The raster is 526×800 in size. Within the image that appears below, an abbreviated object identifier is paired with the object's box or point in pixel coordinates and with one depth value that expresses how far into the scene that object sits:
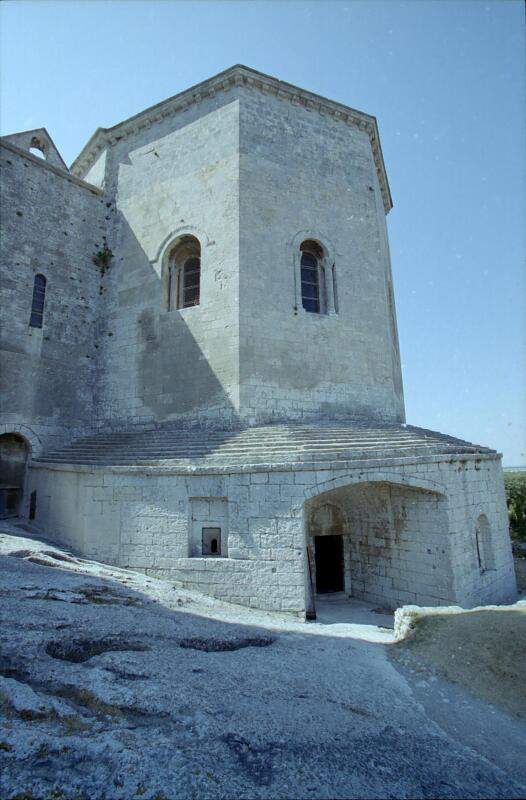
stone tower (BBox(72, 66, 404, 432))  10.28
